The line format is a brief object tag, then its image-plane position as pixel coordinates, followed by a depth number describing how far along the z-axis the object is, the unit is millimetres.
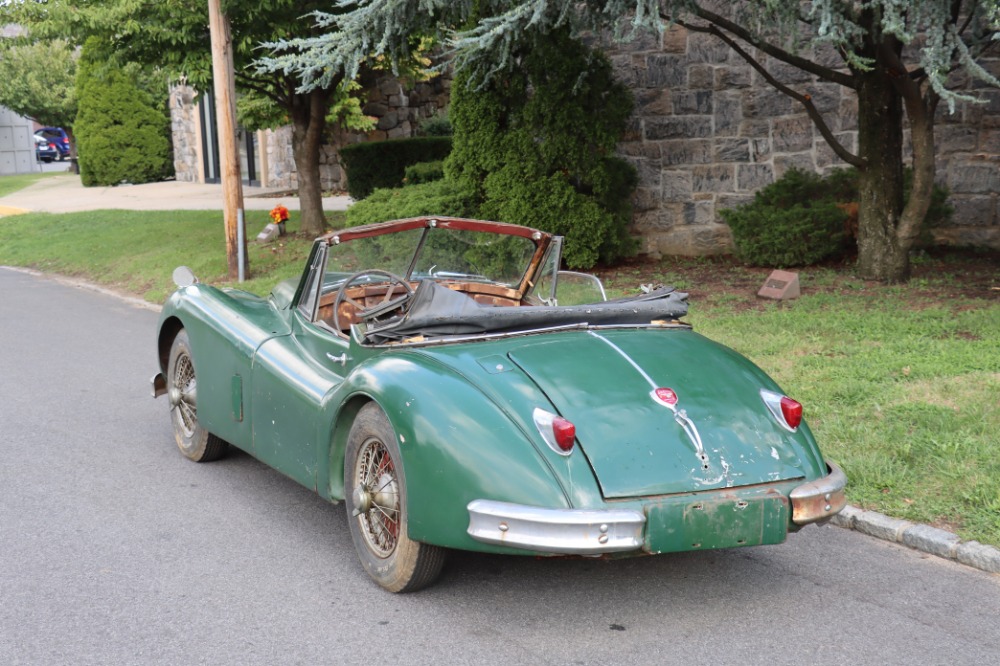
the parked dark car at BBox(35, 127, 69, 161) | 52781
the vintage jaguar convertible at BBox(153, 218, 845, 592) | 3633
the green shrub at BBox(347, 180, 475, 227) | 11672
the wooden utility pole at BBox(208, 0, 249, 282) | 12242
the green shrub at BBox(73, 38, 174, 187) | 30391
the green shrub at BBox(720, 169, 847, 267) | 11125
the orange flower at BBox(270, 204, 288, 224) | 14594
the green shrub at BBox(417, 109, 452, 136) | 21578
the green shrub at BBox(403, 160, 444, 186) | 14617
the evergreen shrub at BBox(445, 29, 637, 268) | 11688
